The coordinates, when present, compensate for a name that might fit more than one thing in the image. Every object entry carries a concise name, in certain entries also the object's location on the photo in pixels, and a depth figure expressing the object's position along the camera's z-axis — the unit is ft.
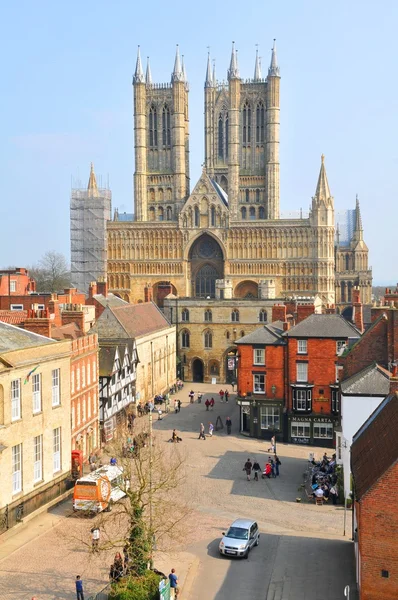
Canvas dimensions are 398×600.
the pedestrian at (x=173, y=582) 70.34
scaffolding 332.39
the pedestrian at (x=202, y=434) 154.19
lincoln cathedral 320.50
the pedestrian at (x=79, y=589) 69.00
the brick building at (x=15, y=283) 206.49
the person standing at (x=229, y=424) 158.39
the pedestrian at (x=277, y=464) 122.98
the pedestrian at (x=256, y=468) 121.02
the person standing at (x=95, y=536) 76.90
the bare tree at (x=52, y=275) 374.22
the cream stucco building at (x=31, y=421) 89.86
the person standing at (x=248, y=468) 119.85
